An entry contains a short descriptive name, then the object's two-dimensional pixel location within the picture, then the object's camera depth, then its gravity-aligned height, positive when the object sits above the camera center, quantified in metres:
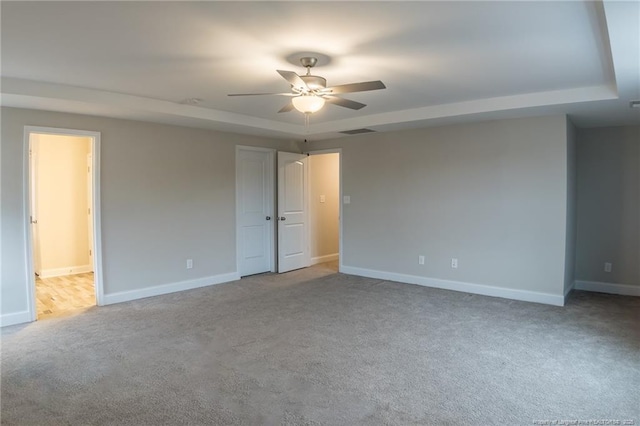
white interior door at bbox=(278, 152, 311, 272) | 6.52 -0.19
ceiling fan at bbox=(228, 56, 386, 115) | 2.88 +0.88
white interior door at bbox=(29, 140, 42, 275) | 5.90 +0.05
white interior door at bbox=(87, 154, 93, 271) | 6.75 -0.41
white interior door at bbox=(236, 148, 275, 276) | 6.14 -0.14
